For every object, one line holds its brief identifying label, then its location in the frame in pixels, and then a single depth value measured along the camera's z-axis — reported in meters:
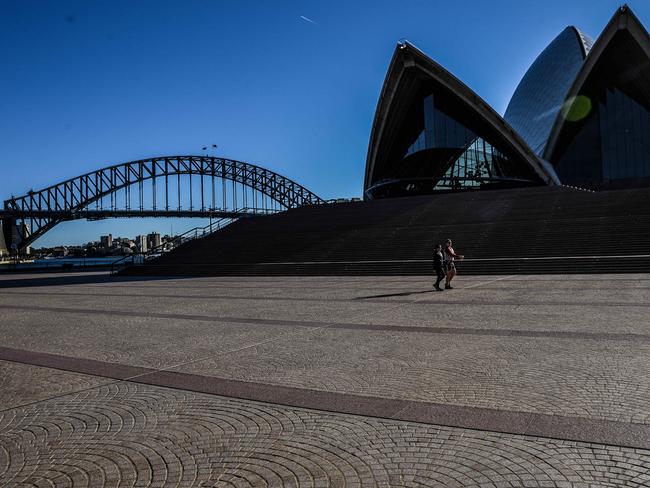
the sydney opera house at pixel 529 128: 46.38
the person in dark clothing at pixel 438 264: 14.89
